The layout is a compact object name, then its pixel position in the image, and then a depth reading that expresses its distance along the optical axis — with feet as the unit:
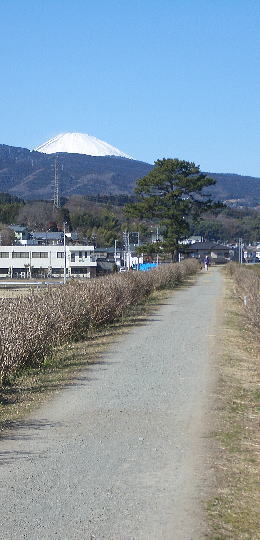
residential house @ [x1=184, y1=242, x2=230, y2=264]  387.75
